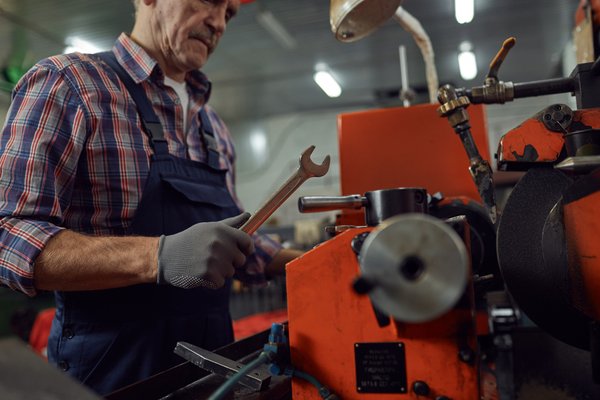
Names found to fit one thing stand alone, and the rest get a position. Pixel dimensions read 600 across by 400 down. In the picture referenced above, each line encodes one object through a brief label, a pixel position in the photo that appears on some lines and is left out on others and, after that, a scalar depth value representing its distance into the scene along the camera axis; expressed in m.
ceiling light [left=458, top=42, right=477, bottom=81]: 4.77
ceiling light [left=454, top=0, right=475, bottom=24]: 2.32
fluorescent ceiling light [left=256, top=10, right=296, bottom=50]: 4.01
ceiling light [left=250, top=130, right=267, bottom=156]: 7.35
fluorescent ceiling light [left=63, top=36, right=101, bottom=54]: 4.18
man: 0.79
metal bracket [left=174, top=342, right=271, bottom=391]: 0.62
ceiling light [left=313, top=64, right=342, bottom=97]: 5.43
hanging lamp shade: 0.86
